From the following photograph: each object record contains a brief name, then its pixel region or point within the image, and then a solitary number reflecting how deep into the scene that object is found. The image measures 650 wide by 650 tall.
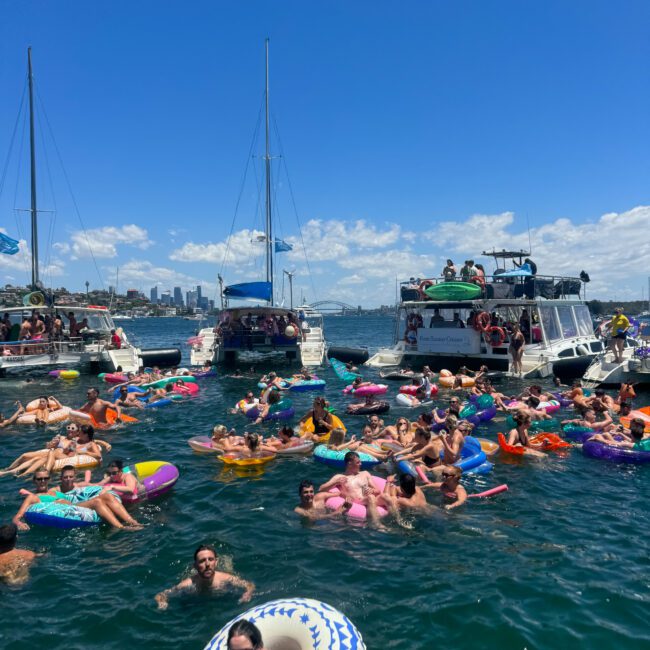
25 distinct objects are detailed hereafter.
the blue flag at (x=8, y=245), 28.37
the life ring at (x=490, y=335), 23.38
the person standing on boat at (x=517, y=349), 22.61
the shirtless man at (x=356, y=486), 8.57
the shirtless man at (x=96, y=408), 15.21
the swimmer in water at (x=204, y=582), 6.29
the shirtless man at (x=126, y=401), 17.72
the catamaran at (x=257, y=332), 28.41
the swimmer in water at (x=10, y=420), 14.99
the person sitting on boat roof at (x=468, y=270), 25.21
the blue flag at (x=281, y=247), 35.22
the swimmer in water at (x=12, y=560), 6.86
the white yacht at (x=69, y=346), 24.20
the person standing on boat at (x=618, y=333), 21.00
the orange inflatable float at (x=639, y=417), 12.74
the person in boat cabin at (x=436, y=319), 25.69
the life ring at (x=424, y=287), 25.71
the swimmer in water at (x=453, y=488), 9.02
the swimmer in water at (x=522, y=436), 11.75
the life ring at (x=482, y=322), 23.55
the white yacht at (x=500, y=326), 23.30
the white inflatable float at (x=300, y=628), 4.68
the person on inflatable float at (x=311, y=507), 8.62
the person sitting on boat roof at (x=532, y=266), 25.16
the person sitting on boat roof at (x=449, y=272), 25.64
